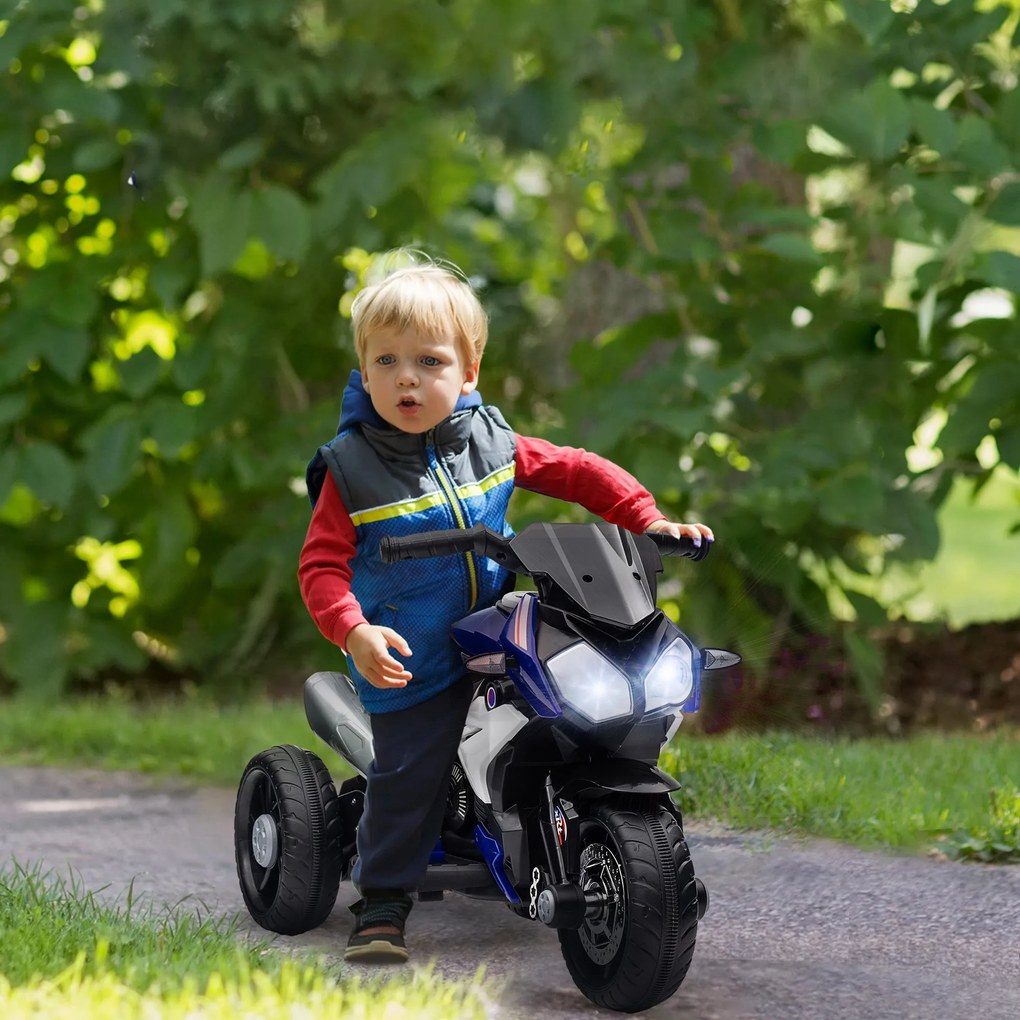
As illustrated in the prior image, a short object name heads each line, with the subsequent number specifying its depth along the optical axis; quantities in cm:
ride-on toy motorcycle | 567
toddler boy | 624
